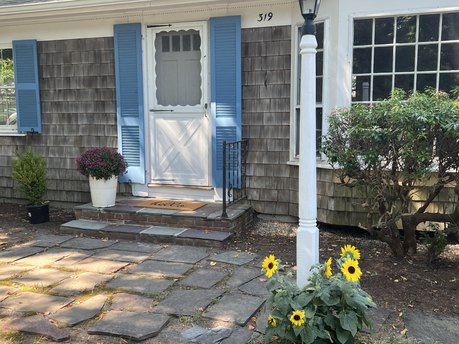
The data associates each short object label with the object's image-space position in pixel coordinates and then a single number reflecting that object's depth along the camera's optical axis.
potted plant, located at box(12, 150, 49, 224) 5.57
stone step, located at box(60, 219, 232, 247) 4.66
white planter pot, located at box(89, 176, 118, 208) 5.36
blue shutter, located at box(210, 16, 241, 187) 5.33
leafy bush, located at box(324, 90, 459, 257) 3.40
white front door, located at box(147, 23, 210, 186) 5.64
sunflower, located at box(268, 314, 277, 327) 2.56
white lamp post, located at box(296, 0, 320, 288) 2.71
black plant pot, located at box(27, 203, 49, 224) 5.69
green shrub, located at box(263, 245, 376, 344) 2.45
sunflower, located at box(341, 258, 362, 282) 2.50
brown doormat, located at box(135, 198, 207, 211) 5.37
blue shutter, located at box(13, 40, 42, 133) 6.26
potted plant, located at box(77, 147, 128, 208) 5.27
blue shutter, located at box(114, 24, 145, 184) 5.73
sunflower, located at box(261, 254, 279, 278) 2.60
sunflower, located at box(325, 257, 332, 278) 2.60
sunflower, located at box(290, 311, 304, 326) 2.40
